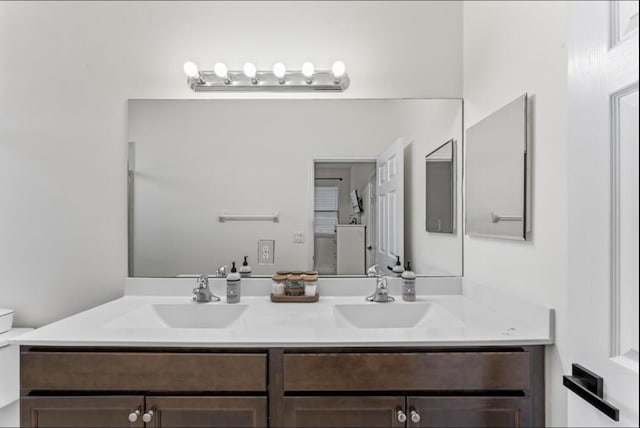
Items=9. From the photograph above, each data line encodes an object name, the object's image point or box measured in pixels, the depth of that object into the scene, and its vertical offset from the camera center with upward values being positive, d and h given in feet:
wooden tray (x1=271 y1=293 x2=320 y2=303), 5.33 -1.23
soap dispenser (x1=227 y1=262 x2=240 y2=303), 5.24 -1.05
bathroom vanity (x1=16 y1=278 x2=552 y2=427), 3.64 -1.67
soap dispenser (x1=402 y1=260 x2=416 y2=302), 5.32 -1.04
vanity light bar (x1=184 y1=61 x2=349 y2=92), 5.61 +2.16
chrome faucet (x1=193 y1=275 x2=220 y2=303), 5.25 -1.12
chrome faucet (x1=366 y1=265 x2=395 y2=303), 5.24 -1.13
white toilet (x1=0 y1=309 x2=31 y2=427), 4.93 -2.20
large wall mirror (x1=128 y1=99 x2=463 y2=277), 5.72 +0.52
